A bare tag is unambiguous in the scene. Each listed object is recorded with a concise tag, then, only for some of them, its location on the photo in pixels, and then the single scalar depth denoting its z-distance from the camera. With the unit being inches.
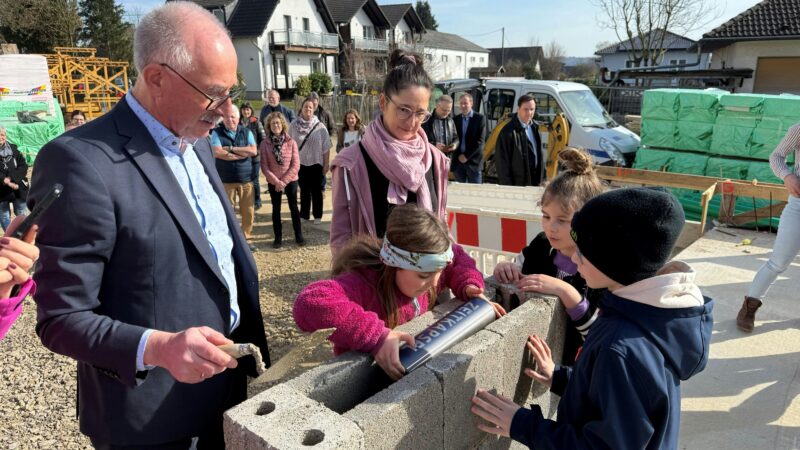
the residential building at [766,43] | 740.0
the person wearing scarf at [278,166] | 289.7
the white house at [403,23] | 1871.3
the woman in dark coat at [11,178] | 280.4
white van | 385.7
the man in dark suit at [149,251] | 54.9
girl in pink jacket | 68.2
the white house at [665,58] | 1668.3
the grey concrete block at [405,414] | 55.5
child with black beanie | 53.6
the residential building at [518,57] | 2529.5
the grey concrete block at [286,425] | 49.9
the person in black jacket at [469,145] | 332.5
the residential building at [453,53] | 2074.3
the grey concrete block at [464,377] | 65.9
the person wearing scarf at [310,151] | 318.3
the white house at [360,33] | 1540.4
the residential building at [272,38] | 1444.4
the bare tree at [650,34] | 1024.2
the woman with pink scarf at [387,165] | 101.5
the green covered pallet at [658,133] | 357.4
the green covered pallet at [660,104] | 351.9
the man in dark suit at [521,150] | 287.1
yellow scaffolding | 800.9
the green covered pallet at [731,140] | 320.8
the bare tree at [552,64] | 2456.0
